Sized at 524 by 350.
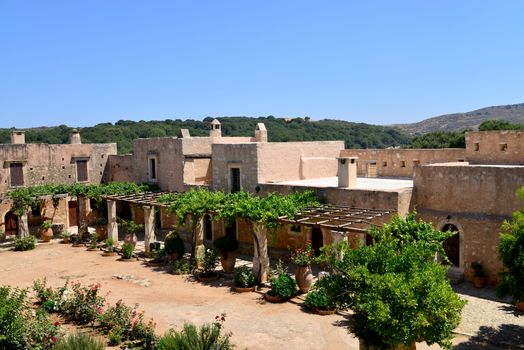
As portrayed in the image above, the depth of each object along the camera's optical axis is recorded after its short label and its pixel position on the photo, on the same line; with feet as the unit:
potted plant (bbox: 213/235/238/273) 60.34
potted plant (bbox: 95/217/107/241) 84.43
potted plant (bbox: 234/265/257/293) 54.34
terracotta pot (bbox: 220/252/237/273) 61.05
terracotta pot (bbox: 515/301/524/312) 45.27
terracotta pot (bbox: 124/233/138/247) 74.33
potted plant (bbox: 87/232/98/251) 79.61
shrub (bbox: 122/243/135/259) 71.31
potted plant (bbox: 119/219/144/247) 73.05
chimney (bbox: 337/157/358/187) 60.29
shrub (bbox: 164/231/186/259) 66.90
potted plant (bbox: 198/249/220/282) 59.88
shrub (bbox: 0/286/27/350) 36.17
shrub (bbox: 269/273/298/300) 50.26
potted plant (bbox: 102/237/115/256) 75.41
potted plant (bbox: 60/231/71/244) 85.18
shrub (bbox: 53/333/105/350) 33.71
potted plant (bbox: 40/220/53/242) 86.38
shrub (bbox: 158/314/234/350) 32.40
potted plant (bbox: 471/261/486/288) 52.26
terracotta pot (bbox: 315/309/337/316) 46.11
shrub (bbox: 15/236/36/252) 80.18
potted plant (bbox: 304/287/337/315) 46.21
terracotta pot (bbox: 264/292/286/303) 50.39
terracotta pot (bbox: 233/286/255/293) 54.19
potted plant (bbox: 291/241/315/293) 51.16
